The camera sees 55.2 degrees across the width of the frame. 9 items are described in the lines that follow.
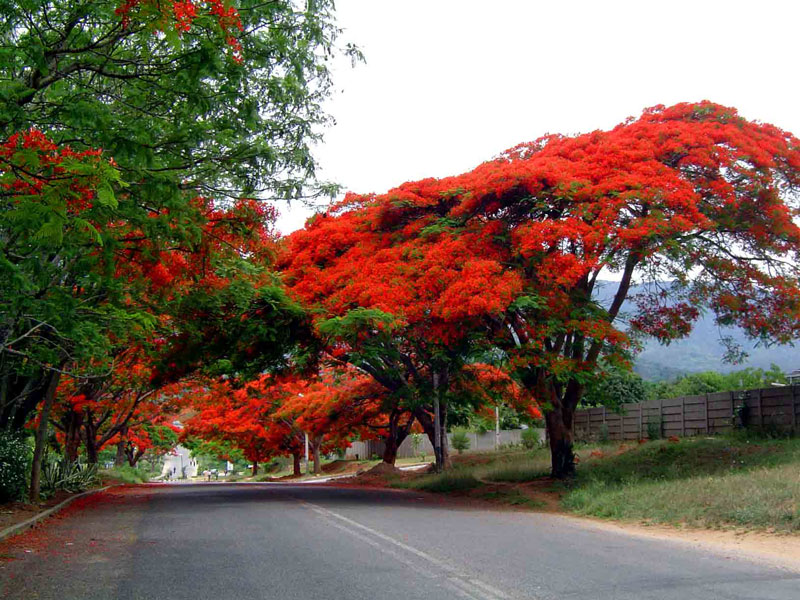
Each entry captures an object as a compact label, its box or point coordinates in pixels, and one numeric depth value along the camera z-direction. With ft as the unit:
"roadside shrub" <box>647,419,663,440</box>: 86.89
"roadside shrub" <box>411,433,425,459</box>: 163.22
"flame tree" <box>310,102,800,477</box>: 53.16
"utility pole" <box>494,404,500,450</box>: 132.45
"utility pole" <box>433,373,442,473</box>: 85.24
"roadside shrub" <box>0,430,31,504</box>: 49.98
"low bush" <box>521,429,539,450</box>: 106.22
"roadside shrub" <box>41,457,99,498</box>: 64.34
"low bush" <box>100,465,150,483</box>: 115.55
